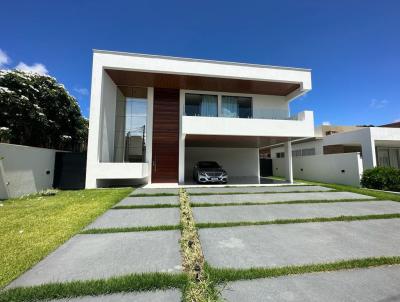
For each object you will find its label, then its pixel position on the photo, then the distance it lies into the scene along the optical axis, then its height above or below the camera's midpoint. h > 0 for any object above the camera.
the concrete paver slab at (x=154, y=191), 8.68 -1.08
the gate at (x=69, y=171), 10.09 -0.15
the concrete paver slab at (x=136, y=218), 4.51 -1.28
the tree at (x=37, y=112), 13.35 +4.20
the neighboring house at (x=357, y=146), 13.46 +2.10
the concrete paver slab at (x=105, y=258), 2.45 -1.34
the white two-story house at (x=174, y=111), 10.48 +3.66
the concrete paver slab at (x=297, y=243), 2.86 -1.32
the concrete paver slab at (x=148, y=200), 6.61 -1.18
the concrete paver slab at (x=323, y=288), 2.01 -1.34
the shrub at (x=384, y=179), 9.84 -0.57
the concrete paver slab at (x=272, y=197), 7.05 -1.13
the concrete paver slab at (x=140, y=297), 1.98 -1.34
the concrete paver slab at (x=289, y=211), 5.03 -1.24
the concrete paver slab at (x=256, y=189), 9.01 -1.05
